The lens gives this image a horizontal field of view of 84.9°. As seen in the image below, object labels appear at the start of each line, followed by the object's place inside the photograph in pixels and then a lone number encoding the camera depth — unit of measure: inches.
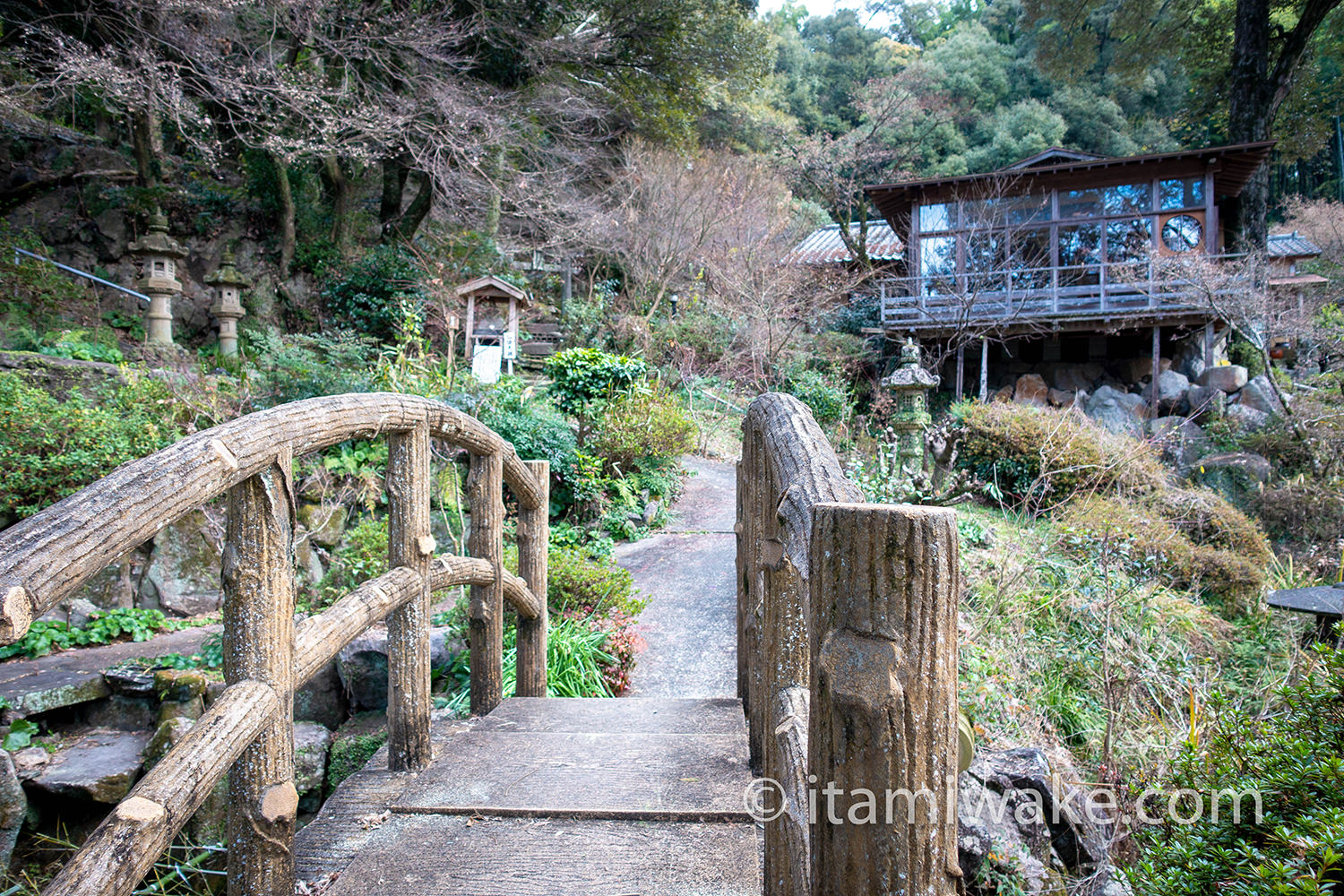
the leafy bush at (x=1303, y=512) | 335.6
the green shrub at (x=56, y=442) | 217.8
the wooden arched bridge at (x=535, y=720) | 34.4
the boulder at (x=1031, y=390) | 620.8
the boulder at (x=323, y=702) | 163.8
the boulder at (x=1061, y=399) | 611.6
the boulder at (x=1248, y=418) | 463.2
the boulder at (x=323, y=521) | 259.0
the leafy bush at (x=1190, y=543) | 250.7
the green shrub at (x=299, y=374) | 299.4
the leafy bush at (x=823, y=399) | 558.6
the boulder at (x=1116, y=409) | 555.2
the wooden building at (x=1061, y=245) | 576.4
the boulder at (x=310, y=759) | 137.7
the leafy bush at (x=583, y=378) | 365.7
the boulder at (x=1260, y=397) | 506.3
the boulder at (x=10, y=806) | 134.7
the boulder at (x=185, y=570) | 238.2
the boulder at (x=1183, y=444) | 445.4
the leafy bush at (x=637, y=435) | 351.9
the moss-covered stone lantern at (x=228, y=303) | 409.1
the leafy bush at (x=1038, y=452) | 314.7
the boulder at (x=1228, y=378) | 569.3
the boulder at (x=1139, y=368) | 607.8
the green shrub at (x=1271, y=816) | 52.7
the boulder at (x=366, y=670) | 162.4
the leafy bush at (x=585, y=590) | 187.6
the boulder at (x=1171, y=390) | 578.7
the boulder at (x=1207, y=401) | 521.0
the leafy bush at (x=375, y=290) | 523.8
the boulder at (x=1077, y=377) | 634.2
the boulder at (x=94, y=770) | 141.9
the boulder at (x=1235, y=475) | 389.7
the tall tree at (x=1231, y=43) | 621.0
